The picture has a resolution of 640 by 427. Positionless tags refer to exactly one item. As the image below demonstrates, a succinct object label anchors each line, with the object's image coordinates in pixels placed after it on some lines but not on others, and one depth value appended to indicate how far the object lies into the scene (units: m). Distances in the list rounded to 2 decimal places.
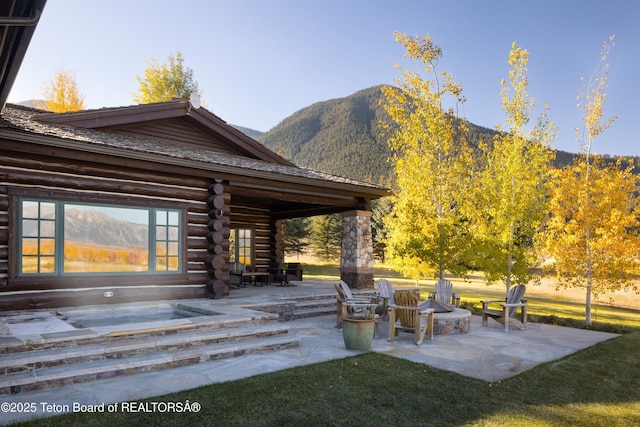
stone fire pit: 9.07
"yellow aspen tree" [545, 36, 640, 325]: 11.68
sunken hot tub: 8.23
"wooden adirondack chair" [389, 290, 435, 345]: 8.12
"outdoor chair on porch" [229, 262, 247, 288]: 14.65
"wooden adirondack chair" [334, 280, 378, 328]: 8.95
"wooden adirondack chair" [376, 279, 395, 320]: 10.16
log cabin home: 8.59
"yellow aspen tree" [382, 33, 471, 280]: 14.93
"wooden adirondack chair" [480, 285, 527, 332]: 9.88
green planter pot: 7.30
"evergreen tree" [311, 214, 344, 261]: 41.34
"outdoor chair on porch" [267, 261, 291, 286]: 15.56
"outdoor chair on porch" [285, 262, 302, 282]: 16.10
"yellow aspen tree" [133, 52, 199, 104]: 30.86
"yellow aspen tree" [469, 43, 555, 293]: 13.06
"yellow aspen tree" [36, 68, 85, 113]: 28.86
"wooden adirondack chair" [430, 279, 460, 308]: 11.19
